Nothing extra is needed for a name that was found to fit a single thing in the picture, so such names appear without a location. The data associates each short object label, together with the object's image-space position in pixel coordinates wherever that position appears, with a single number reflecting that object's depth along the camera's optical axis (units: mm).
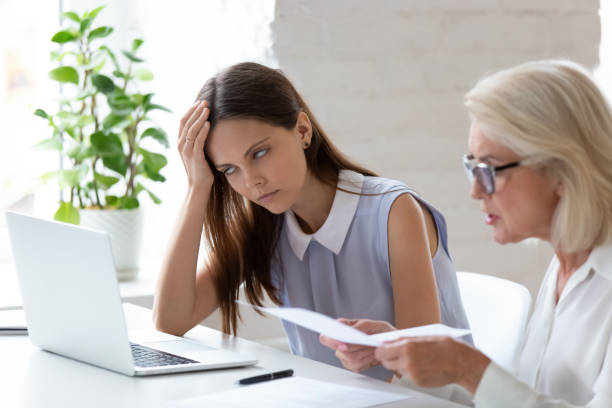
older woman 2271
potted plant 3465
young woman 2812
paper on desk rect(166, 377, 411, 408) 2338
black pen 2455
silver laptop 2487
